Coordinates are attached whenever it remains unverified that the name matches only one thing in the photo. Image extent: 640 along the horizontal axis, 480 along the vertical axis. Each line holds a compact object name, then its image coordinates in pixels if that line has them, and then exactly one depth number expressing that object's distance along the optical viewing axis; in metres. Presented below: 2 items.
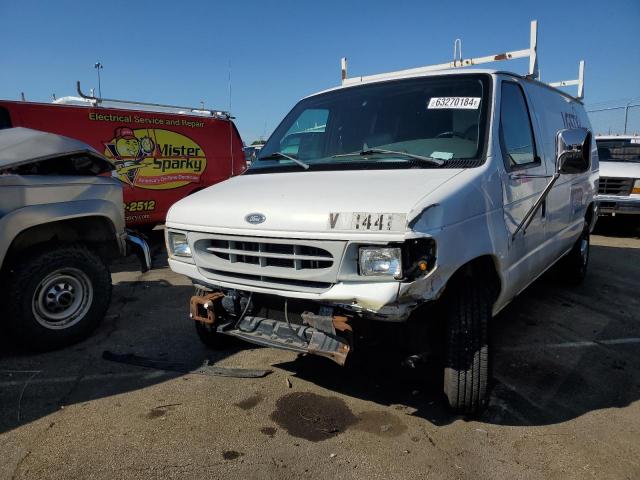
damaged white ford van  2.53
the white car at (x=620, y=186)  9.30
